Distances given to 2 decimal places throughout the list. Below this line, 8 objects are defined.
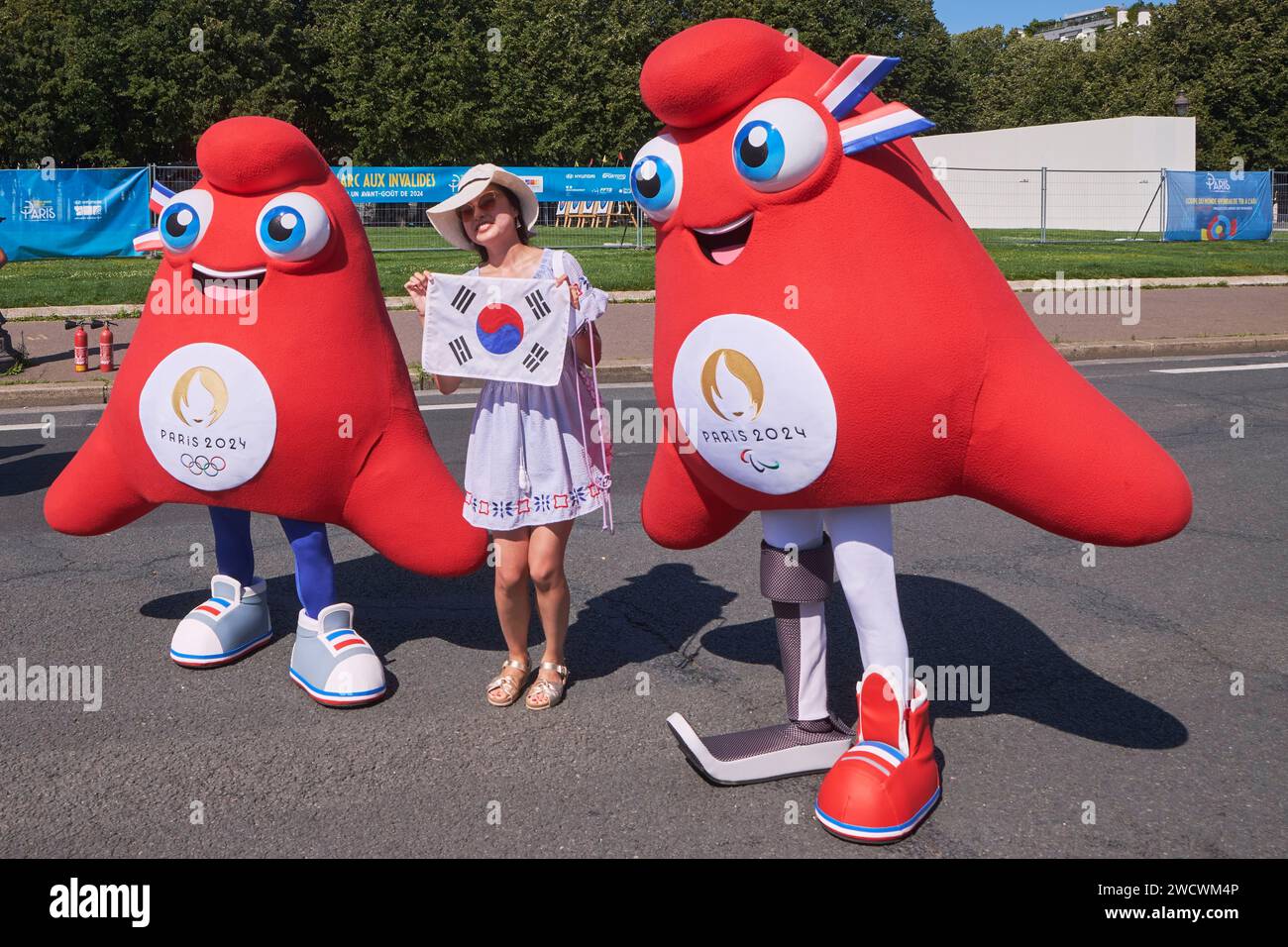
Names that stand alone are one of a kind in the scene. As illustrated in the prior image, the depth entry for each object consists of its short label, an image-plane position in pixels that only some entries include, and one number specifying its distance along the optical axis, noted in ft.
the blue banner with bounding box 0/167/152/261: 72.23
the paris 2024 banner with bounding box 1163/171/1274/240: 98.63
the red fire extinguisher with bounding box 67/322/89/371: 37.55
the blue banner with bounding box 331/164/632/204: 82.94
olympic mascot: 13.09
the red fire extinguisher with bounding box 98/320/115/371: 37.17
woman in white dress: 13.41
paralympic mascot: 10.31
